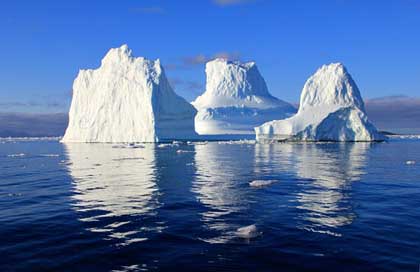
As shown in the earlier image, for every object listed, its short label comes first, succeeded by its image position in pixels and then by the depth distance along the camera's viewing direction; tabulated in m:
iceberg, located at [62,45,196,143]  78.88
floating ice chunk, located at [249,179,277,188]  18.77
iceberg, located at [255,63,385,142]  72.81
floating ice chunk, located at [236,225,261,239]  10.05
